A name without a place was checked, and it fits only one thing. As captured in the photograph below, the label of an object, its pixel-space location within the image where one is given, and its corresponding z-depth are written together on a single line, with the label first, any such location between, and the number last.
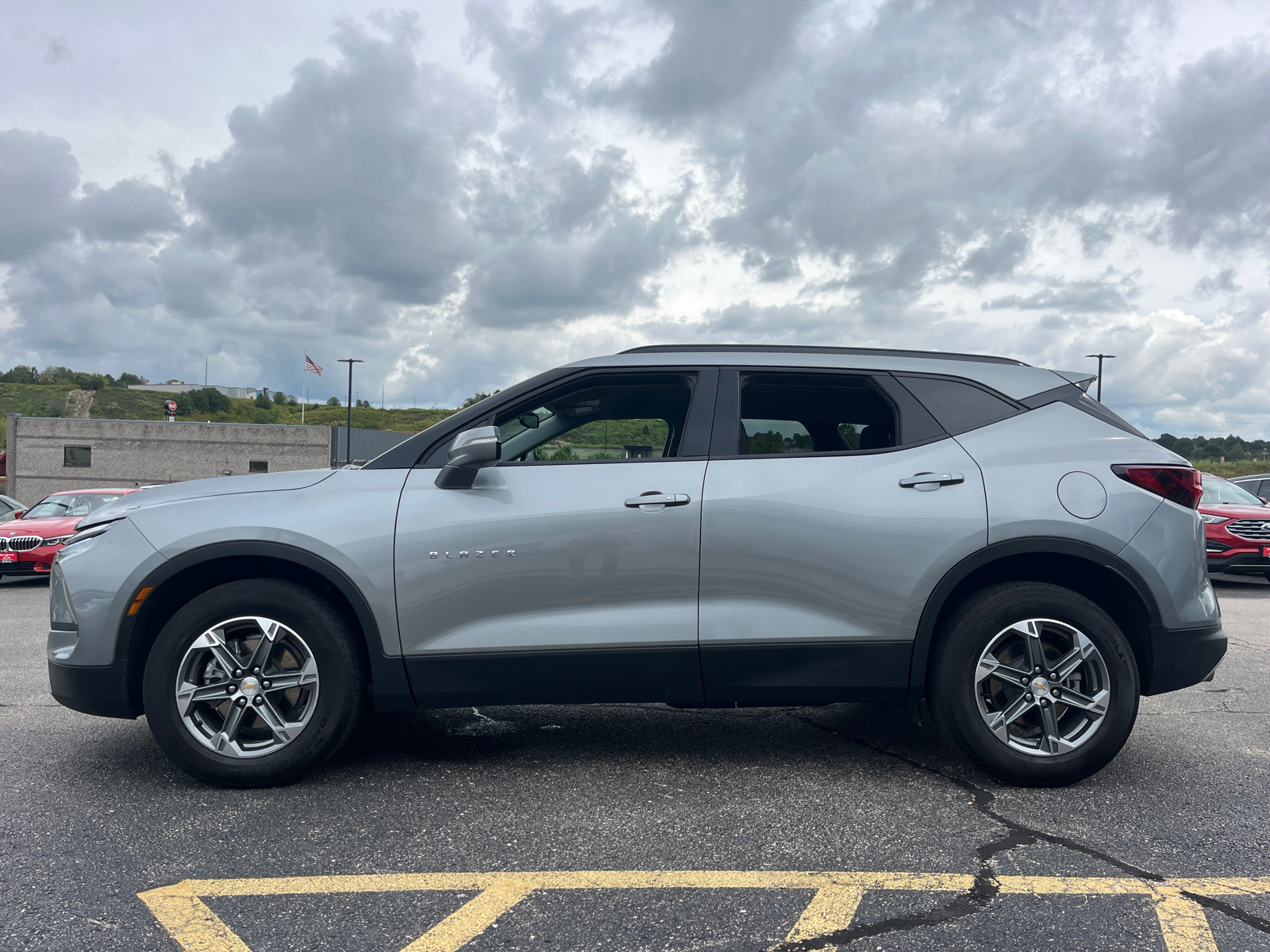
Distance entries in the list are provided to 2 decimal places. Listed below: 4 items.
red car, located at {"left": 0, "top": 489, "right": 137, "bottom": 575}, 12.82
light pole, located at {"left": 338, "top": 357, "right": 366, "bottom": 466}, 46.12
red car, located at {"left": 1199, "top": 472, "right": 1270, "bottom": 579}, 12.34
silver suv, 3.68
